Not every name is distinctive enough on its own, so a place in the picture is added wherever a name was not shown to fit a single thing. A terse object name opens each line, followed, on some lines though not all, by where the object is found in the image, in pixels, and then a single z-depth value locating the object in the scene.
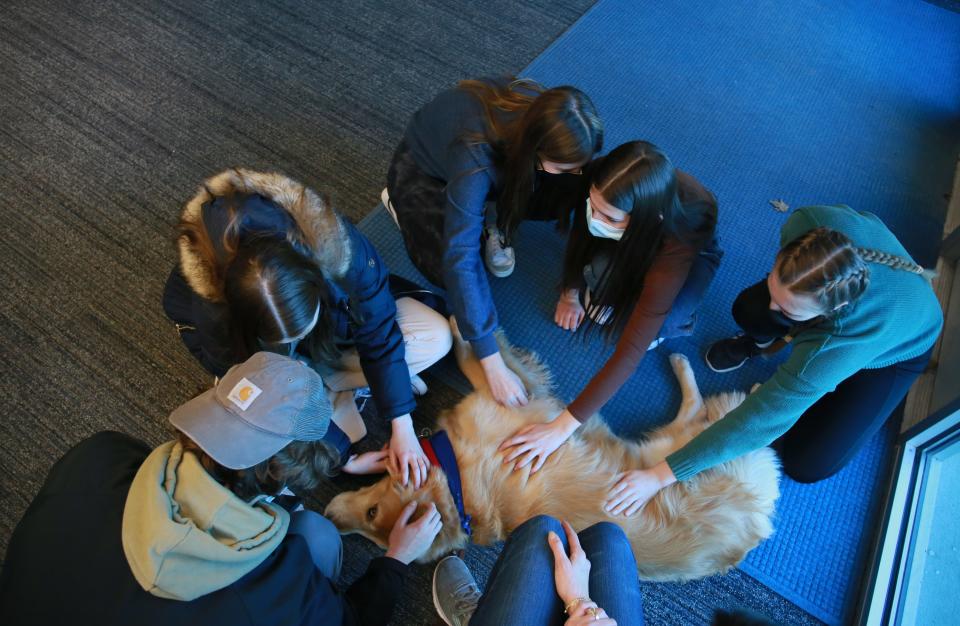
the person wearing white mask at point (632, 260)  1.23
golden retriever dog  1.44
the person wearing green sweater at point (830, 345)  1.24
